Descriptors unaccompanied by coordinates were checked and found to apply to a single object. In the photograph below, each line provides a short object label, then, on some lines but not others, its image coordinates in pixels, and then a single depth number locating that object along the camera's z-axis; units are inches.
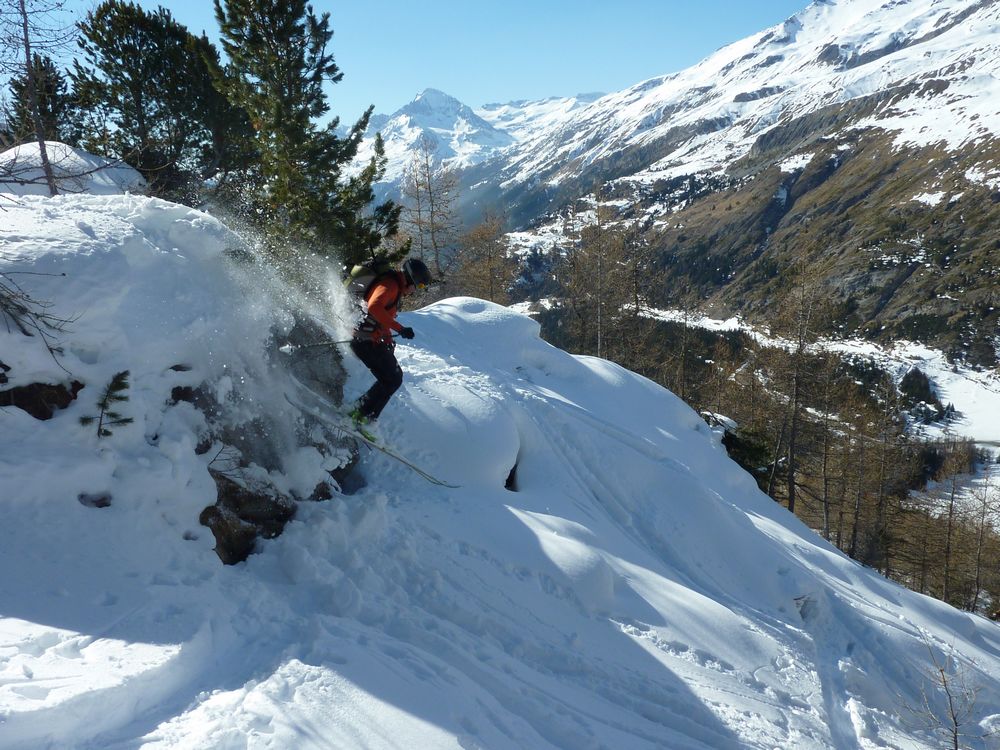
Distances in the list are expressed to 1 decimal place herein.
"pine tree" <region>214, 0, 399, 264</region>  670.5
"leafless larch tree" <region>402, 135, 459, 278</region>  1226.0
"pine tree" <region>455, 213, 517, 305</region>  1347.2
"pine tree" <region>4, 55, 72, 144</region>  299.3
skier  306.7
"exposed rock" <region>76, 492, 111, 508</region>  205.6
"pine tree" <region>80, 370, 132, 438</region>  215.9
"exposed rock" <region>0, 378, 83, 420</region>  206.5
